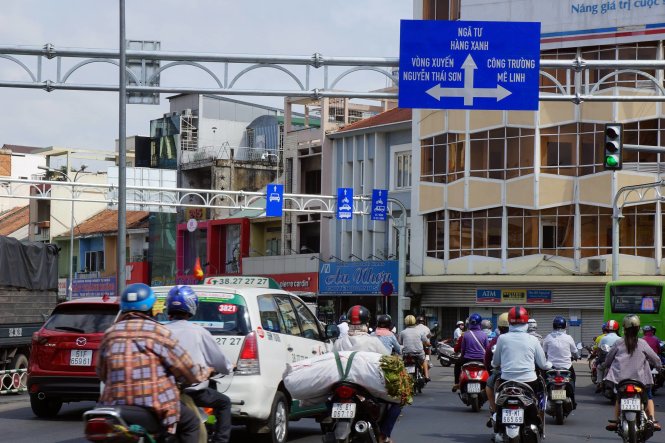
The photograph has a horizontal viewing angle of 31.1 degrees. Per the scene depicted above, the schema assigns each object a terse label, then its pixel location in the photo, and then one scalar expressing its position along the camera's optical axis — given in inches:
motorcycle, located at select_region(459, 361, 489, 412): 754.2
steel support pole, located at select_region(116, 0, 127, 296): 869.2
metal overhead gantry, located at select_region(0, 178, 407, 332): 1804.9
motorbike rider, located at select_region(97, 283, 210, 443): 286.0
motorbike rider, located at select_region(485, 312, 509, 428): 546.0
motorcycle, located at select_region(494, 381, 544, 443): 486.6
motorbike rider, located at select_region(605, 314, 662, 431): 527.5
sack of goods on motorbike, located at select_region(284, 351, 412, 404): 391.9
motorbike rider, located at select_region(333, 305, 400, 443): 457.1
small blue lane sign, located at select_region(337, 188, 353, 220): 1751.8
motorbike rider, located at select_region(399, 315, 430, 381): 863.7
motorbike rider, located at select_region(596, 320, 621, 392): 920.9
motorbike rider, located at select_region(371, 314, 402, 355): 589.1
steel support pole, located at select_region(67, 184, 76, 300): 2555.6
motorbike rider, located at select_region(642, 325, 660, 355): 966.5
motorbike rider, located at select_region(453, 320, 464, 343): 1408.2
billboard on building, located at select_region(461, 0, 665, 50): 1737.2
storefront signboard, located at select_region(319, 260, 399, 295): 2070.6
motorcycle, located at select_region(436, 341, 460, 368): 964.0
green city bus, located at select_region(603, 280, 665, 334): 1294.3
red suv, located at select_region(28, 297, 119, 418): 622.5
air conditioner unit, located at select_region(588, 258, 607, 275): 1797.5
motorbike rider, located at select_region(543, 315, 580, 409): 713.0
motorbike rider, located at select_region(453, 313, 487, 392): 756.0
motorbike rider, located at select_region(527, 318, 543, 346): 675.3
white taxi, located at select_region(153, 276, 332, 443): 480.1
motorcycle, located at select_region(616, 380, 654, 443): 513.3
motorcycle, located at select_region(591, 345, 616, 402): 901.6
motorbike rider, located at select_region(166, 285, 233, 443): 357.4
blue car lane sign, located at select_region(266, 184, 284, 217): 1749.5
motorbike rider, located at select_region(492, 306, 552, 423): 505.7
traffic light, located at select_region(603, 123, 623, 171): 847.1
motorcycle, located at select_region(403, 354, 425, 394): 857.0
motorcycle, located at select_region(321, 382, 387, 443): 390.1
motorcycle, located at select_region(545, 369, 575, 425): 689.0
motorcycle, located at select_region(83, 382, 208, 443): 277.1
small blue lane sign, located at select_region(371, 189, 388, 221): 1792.6
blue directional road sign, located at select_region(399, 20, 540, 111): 774.5
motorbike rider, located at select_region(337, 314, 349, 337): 1078.1
